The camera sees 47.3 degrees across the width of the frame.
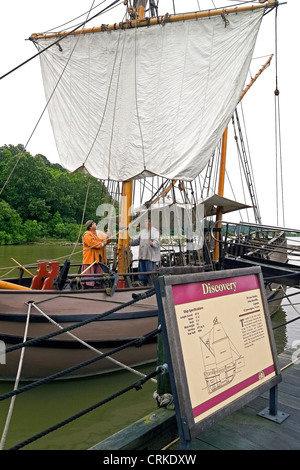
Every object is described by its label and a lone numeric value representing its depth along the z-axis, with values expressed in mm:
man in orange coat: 6922
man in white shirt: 7645
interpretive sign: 1847
